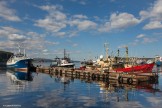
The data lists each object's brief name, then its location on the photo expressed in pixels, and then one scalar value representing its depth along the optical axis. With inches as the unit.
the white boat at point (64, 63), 2004.2
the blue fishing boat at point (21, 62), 1896.9
